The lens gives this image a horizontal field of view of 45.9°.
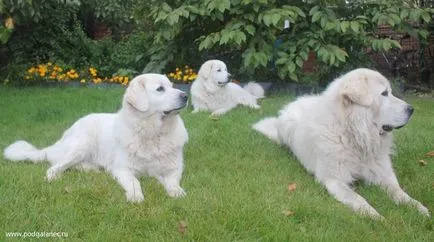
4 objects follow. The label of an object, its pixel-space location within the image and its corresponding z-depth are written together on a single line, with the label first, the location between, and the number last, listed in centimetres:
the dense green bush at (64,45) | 895
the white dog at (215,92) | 707
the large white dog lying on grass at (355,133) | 358
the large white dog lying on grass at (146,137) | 372
